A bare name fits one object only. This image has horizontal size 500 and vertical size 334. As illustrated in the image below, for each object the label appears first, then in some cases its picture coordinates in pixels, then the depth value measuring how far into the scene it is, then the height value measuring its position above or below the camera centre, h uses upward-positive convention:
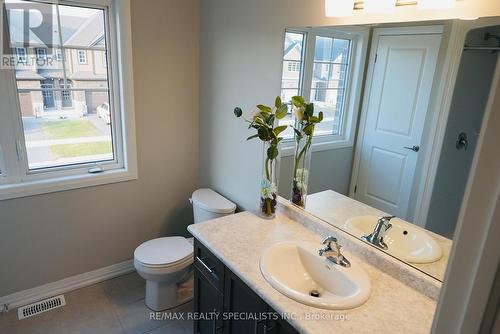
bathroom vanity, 1.22 -0.82
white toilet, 2.23 -1.21
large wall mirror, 1.23 -0.16
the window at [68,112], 2.16 -0.31
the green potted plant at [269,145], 1.86 -0.38
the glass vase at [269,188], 1.99 -0.63
